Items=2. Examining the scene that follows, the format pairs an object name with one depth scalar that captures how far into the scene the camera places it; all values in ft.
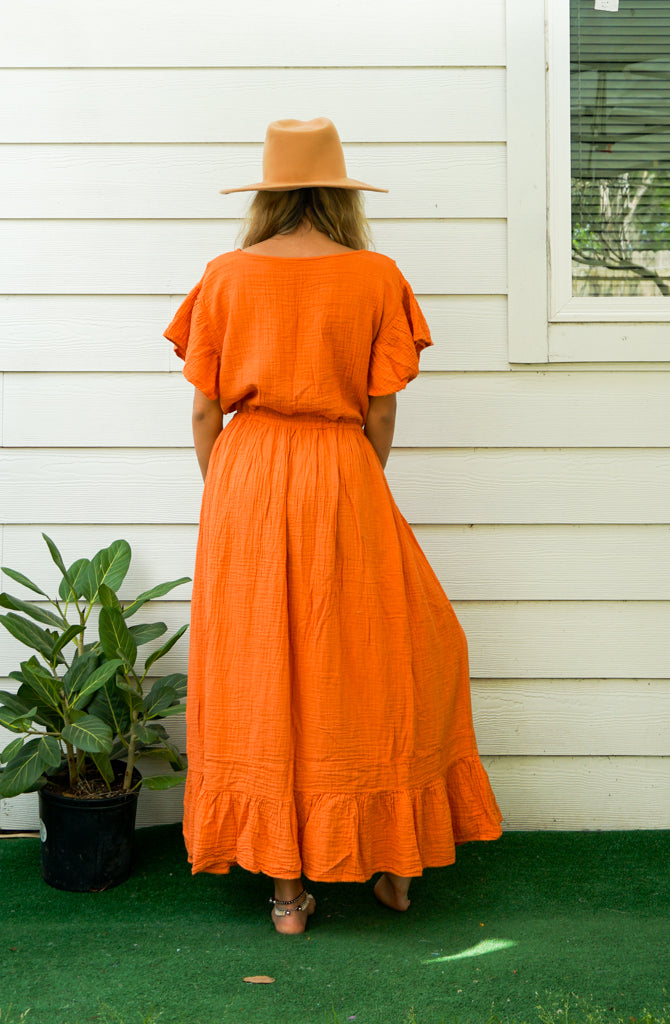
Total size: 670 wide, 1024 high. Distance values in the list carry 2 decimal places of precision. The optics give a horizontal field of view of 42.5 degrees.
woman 5.75
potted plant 6.49
